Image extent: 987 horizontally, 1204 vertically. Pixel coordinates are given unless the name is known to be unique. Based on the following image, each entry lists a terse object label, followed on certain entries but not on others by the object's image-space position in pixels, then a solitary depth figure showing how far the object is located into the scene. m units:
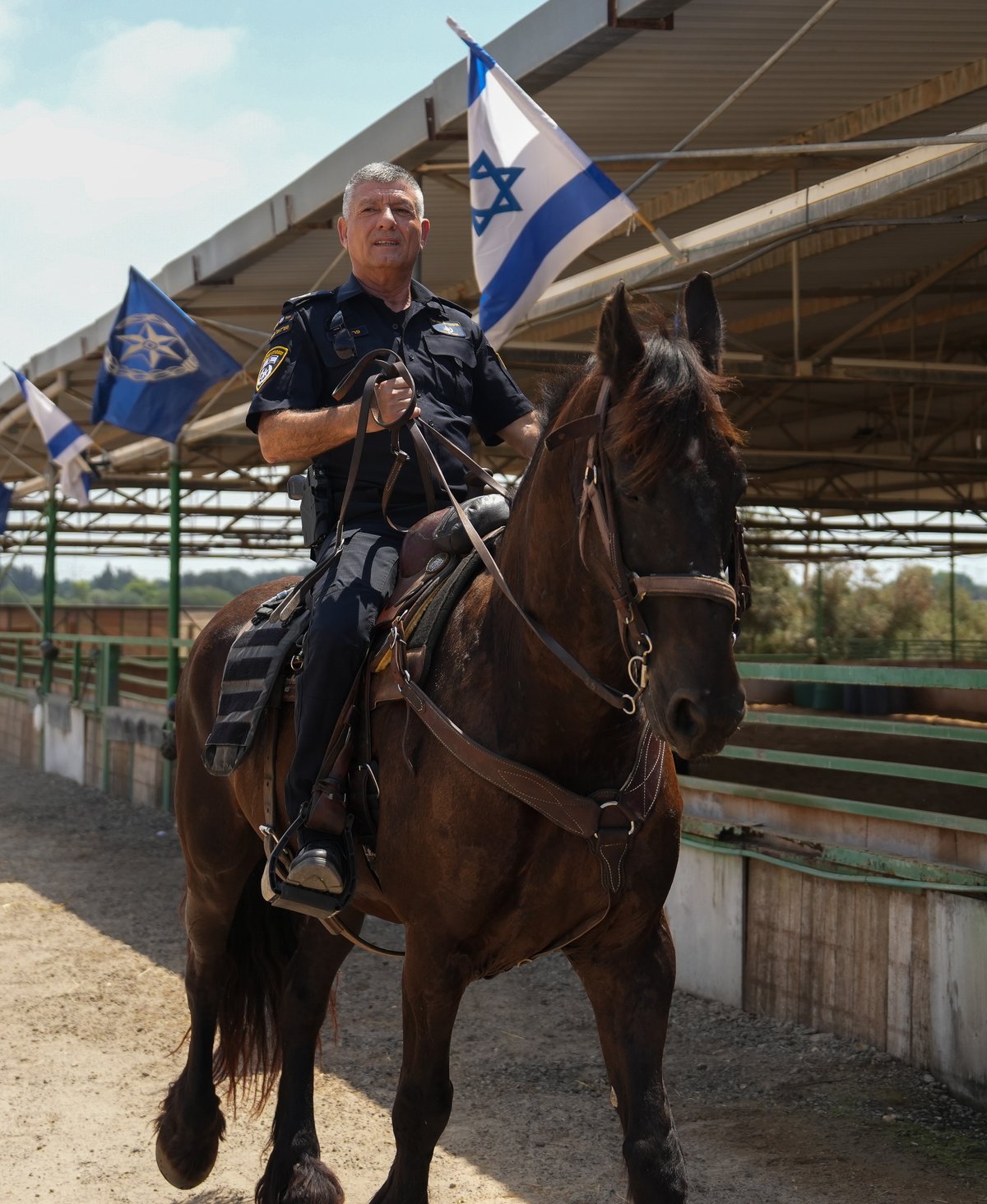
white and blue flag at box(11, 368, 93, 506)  13.56
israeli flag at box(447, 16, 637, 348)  6.14
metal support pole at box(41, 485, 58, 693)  18.11
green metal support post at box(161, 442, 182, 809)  12.32
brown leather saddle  3.12
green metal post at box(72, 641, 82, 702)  14.27
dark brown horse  2.29
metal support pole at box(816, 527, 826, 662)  22.30
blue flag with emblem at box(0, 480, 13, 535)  20.03
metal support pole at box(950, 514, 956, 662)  21.89
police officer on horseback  3.17
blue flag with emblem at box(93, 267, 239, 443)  10.37
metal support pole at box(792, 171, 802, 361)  9.03
